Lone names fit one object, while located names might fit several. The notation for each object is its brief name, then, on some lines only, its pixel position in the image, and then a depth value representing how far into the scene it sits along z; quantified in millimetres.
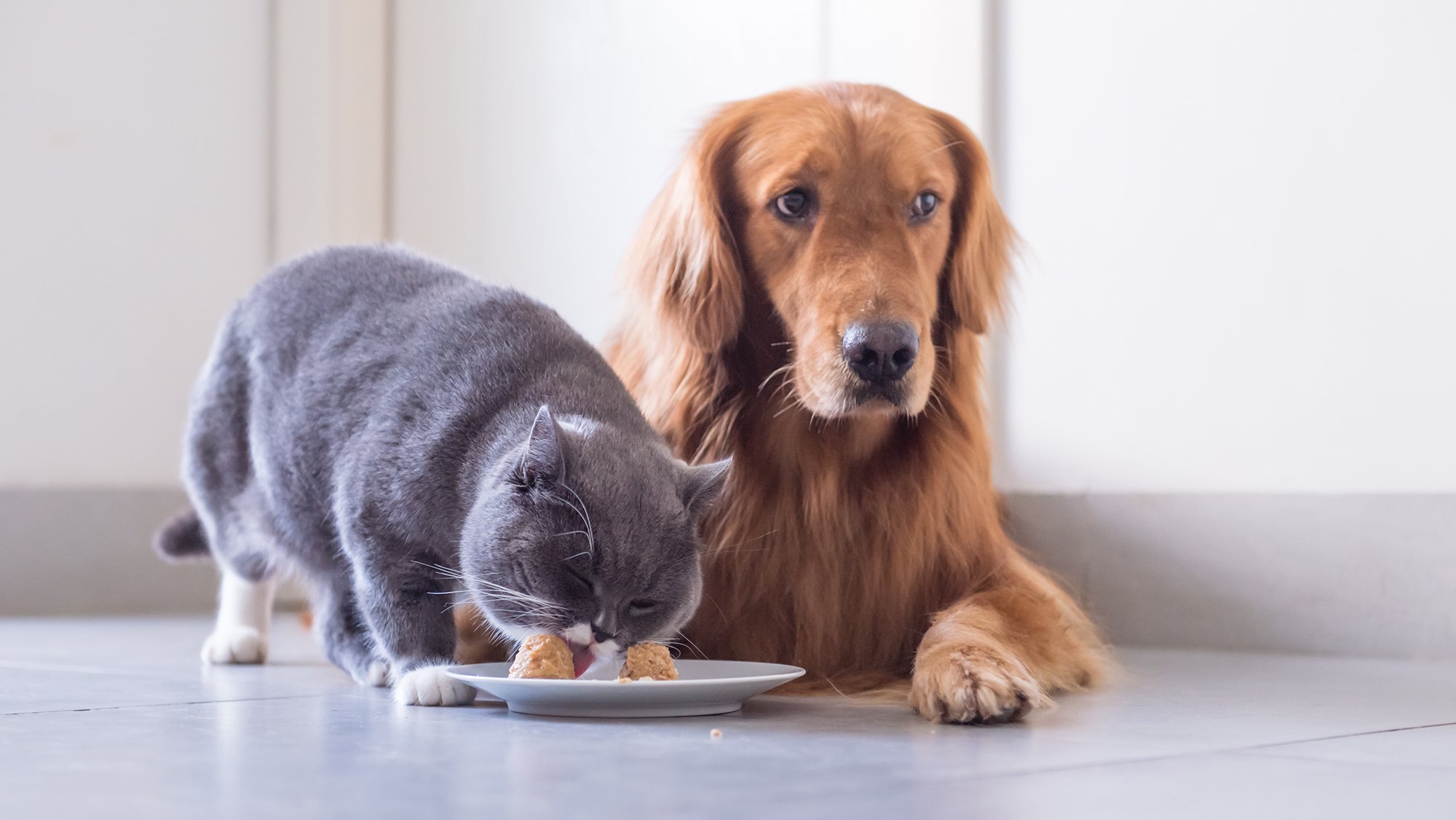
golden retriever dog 1564
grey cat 1424
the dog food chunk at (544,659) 1412
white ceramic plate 1390
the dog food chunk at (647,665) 1421
